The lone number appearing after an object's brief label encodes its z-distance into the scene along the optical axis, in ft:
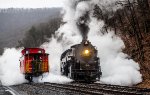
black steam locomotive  90.84
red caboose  100.83
